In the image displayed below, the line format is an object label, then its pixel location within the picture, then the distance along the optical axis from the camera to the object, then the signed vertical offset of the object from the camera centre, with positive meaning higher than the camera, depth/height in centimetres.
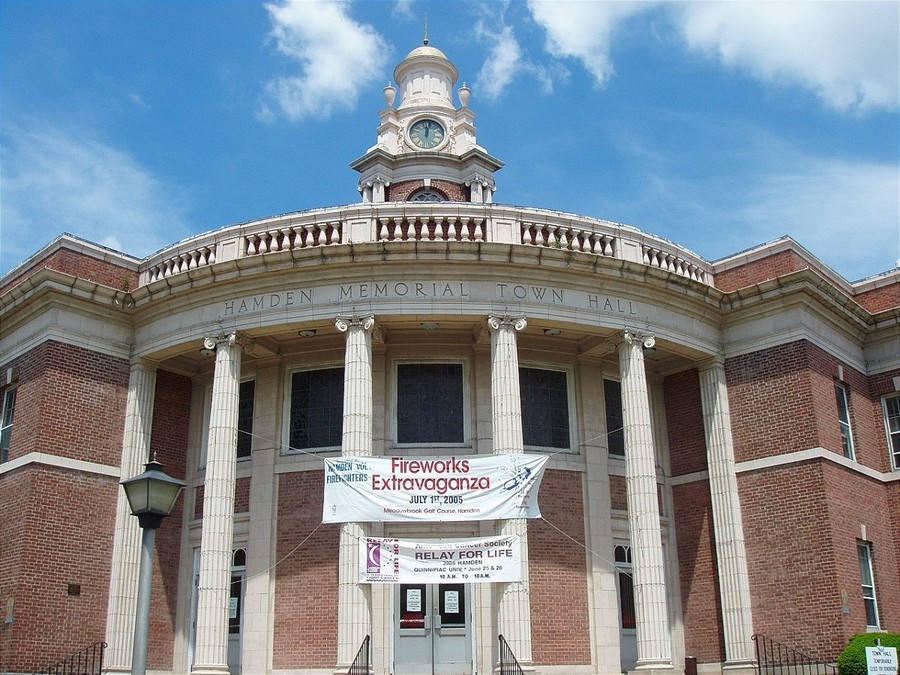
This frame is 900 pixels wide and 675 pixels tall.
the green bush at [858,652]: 1845 -45
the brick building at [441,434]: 1988 +437
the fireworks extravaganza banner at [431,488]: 1853 +276
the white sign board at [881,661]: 1745 -58
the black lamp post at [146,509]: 1135 +151
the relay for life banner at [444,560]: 1816 +136
